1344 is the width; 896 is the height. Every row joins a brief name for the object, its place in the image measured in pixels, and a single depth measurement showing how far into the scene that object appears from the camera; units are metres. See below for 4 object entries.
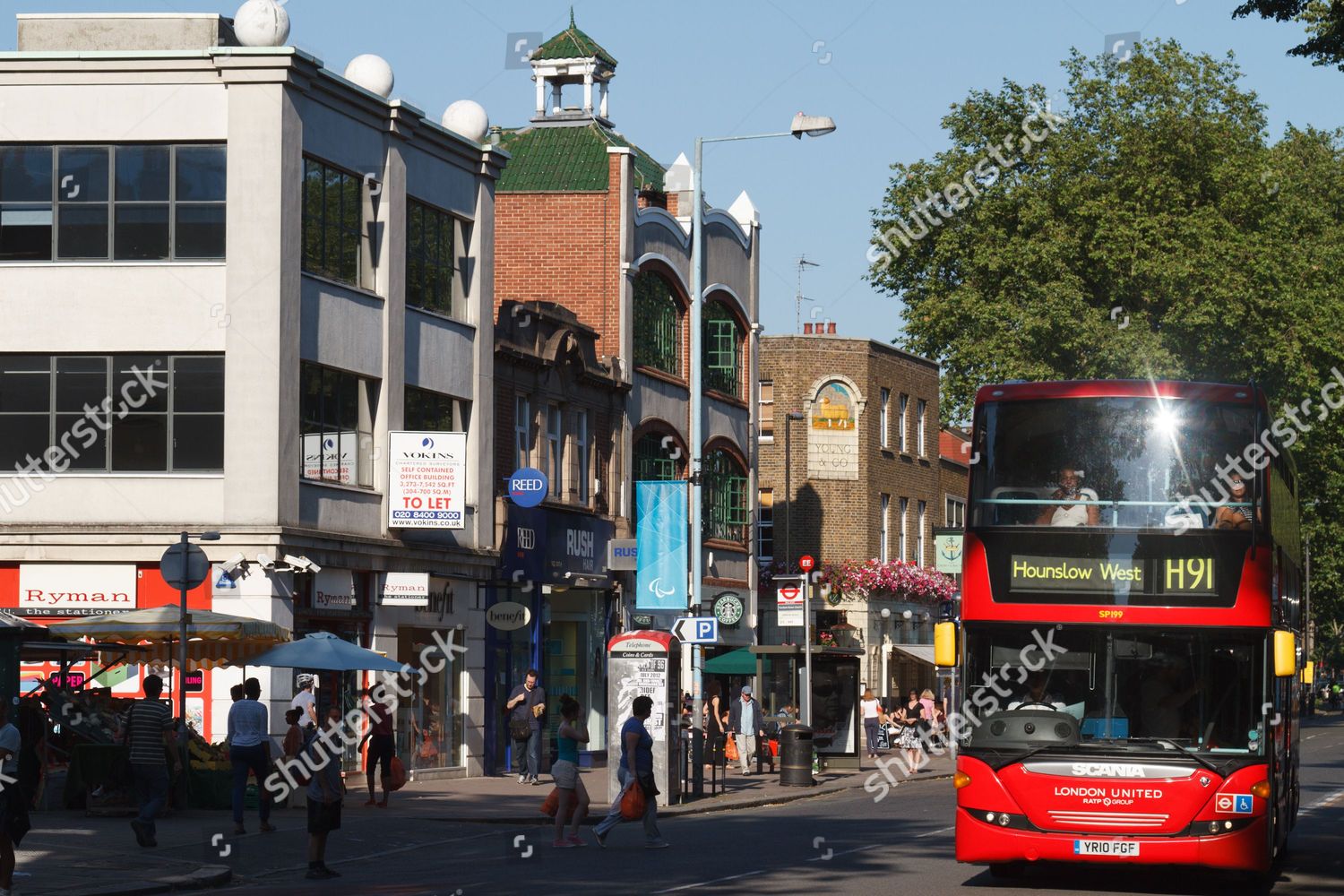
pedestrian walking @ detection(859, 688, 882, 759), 49.22
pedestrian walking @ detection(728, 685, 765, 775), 40.69
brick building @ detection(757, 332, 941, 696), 58.31
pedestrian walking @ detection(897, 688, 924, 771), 52.31
